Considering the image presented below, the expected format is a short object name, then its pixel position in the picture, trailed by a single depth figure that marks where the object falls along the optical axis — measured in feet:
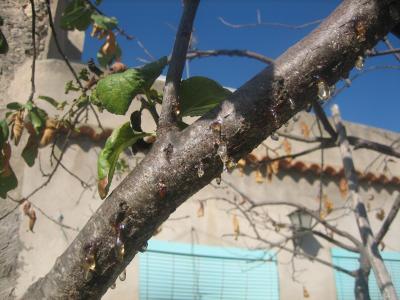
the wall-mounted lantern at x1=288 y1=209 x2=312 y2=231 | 11.83
